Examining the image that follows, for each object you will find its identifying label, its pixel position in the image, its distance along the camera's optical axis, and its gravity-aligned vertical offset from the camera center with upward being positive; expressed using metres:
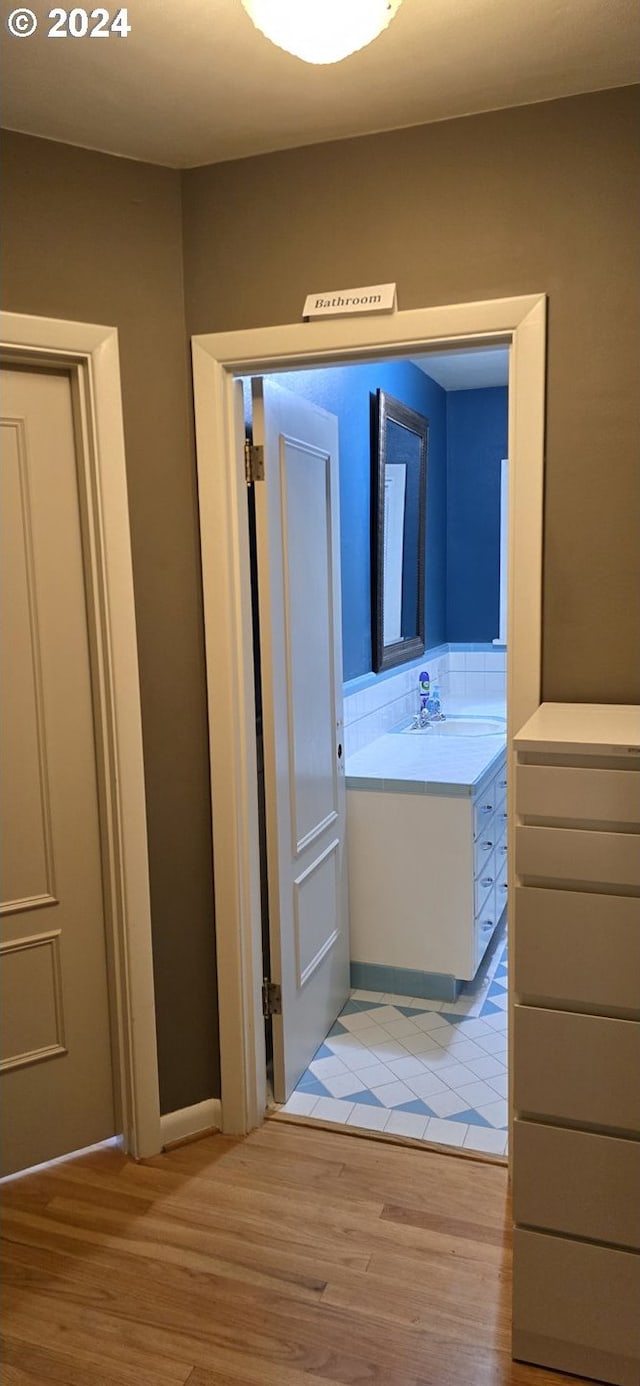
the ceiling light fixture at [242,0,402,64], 1.34 +0.80
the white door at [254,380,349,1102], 2.42 -0.45
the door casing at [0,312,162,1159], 2.04 -0.29
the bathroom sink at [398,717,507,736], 4.03 -0.77
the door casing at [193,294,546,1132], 1.94 +0.01
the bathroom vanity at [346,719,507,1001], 3.03 -1.06
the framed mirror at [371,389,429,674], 3.70 +0.12
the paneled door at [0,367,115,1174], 2.08 -0.58
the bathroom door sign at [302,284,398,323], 2.00 +0.57
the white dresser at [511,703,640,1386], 1.54 -0.86
